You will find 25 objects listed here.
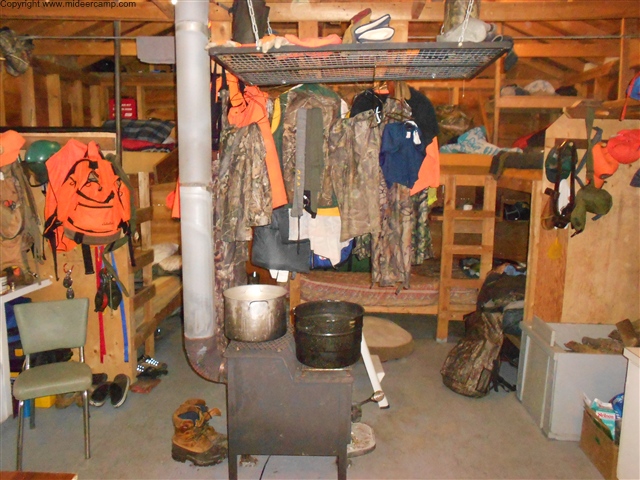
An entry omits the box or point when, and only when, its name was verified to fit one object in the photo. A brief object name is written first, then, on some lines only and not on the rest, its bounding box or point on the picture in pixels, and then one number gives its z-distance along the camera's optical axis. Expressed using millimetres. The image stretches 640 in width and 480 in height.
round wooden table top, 4215
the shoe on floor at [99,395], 3396
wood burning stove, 2428
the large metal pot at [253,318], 2482
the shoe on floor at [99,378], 3553
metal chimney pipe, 2480
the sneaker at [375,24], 2191
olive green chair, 2662
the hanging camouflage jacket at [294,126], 2857
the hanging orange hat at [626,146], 2943
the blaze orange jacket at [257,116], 2777
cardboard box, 2557
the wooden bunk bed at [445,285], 4551
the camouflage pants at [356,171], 2832
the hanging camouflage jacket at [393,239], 3078
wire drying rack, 2168
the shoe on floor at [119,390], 3404
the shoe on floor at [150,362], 3927
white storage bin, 2867
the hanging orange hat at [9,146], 3079
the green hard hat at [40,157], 3271
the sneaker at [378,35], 2195
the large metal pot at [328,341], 2426
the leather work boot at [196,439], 2732
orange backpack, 3176
